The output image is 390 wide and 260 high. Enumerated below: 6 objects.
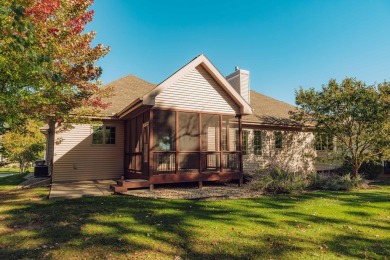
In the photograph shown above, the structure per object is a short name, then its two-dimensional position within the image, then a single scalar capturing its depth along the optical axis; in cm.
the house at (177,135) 1177
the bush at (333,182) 1213
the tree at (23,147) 2705
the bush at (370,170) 1748
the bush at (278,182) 1077
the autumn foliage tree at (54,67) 778
